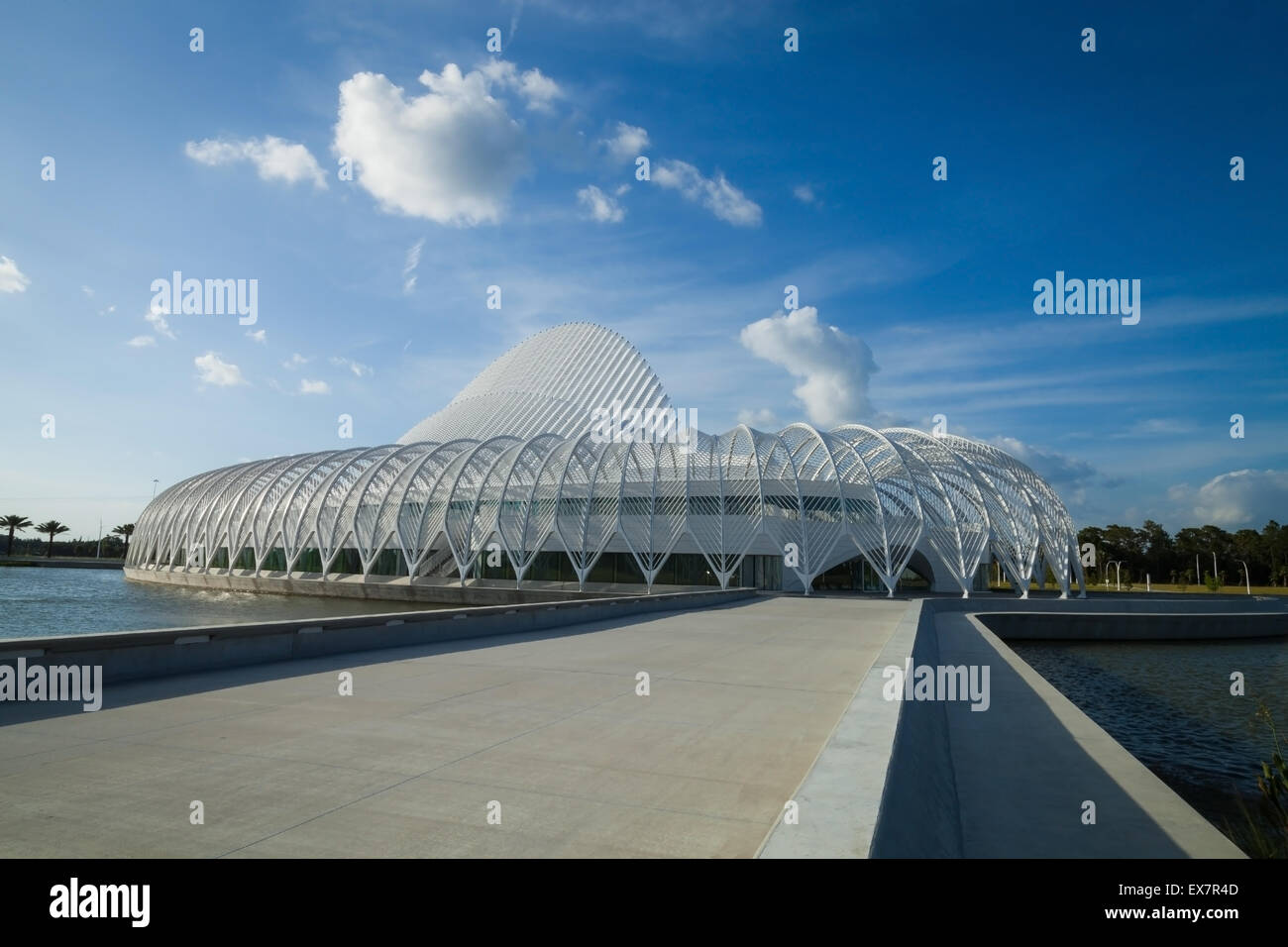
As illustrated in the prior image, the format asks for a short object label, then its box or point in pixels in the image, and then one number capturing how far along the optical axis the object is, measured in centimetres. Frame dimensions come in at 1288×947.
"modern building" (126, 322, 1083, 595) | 4209
